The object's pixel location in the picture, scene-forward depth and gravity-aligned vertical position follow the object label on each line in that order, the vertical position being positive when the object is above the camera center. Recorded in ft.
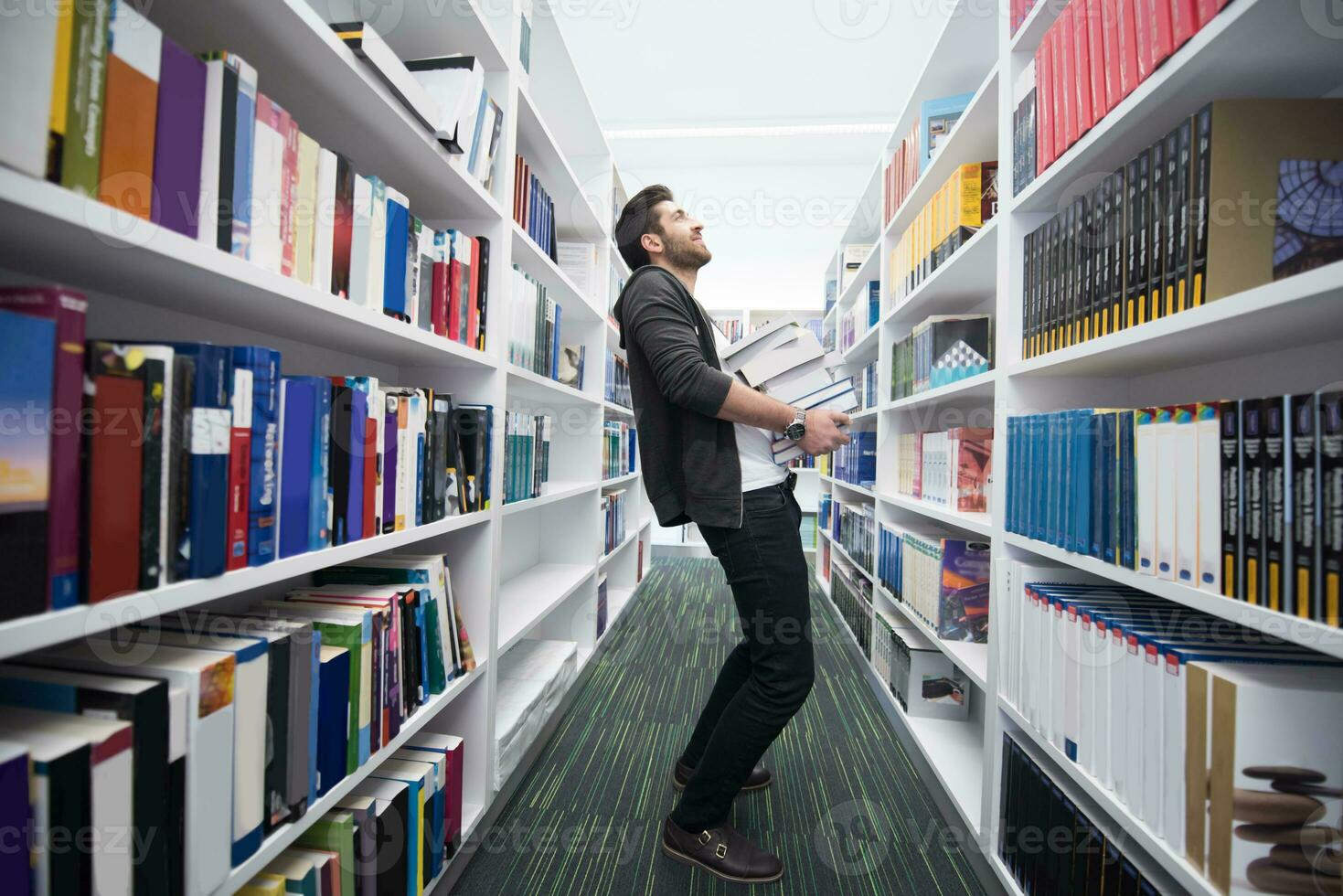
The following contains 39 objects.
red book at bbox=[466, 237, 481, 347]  3.95 +1.06
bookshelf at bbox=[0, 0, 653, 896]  1.83 +0.66
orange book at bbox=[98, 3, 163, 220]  1.66 +1.05
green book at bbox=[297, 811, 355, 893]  2.69 -1.95
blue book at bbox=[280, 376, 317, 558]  2.36 -0.07
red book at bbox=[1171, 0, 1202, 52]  2.38 +2.00
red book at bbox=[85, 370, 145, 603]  1.62 -0.14
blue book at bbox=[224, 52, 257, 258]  2.10 +1.15
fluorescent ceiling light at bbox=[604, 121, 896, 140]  12.85 +7.90
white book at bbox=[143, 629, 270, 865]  2.12 -1.11
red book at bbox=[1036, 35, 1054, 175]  3.47 +2.28
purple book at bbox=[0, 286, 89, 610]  1.48 +0.04
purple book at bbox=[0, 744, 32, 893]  1.42 -0.98
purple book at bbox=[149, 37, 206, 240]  1.82 +1.06
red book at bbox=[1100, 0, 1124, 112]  2.87 +2.24
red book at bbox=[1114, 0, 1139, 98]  2.75 +2.17
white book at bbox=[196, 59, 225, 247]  1.98 +1.10
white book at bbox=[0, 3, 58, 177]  1.42 +0.96
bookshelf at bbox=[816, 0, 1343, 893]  2.19 +0.62
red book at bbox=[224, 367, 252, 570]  2.06 -0.09
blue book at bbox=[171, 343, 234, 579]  1.91 -0.04
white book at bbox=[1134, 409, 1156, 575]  2.48 -0.08
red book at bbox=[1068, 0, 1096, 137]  3.10 +2.32
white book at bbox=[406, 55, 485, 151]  3.55 +2.53
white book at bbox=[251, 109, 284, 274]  2.20 +1.05
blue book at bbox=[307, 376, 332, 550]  2.50 -0.10
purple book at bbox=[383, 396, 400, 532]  3.04 -0.11
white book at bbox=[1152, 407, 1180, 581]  2.37 -0.09
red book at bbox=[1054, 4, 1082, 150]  3.22 +2.36
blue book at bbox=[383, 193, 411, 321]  3.10 +1.12
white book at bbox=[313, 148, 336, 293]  2.58 +1.10
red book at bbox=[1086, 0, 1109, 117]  3.00 +2.31
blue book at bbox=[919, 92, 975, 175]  5.74 +3.68
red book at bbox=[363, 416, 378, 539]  2.85 -0.11
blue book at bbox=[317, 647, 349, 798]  2.59 -1.31
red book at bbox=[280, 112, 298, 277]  2.36 +1.12
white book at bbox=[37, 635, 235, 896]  1.89 -1.03
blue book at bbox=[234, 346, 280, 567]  2.15 -0.03
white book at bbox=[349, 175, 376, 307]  2.83 +1.08
